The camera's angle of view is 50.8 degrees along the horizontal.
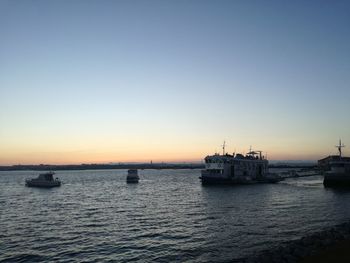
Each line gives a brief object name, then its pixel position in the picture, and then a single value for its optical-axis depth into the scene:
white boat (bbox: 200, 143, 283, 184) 85.81
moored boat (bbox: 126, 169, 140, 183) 109.12
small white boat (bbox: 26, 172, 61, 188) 91.50
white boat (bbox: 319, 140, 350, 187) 76.25
